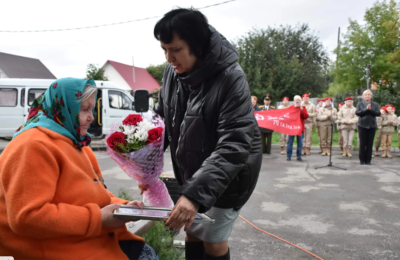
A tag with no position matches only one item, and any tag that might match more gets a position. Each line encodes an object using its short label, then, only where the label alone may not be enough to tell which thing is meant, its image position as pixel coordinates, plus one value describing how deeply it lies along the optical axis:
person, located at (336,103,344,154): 11.35
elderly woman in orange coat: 1.51
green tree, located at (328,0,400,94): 21.08
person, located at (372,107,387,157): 11.36
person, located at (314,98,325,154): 11.76
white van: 12.21
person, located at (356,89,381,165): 9.40
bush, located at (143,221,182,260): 2.98
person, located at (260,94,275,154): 11.70
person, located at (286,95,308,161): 10.15
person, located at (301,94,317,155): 11.65
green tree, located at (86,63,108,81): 28.02
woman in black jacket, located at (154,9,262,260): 1.71
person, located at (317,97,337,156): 11.46
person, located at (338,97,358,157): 11.00
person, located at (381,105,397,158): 11.03
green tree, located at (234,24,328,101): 25.86
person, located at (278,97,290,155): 11.71
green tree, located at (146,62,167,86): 52.81
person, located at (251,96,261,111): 11.12
